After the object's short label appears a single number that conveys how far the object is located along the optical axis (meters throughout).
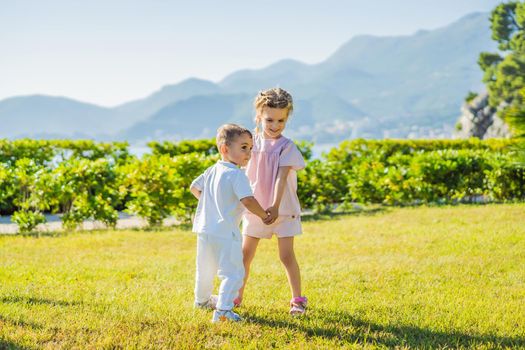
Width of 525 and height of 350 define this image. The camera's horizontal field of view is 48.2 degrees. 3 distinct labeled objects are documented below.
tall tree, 33.09
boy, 3.59
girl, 3.90
